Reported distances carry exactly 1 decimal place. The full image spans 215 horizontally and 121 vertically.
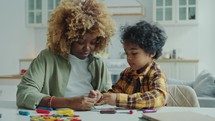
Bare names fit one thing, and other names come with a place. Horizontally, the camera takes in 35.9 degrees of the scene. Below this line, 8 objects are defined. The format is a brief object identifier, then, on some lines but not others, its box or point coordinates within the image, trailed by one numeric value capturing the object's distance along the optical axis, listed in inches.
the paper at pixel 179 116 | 41.8
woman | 60.4
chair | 67.7
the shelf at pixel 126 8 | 240.5
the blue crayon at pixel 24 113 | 47.1
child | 57.9
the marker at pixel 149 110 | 50.2
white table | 45.1
